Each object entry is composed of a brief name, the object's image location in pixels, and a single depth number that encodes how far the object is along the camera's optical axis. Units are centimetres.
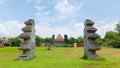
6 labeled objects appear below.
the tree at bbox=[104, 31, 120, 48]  2179
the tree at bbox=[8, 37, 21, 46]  2671
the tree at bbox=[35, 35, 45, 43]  3162
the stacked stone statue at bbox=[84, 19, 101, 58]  630
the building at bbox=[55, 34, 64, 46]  3005
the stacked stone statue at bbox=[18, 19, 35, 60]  618
